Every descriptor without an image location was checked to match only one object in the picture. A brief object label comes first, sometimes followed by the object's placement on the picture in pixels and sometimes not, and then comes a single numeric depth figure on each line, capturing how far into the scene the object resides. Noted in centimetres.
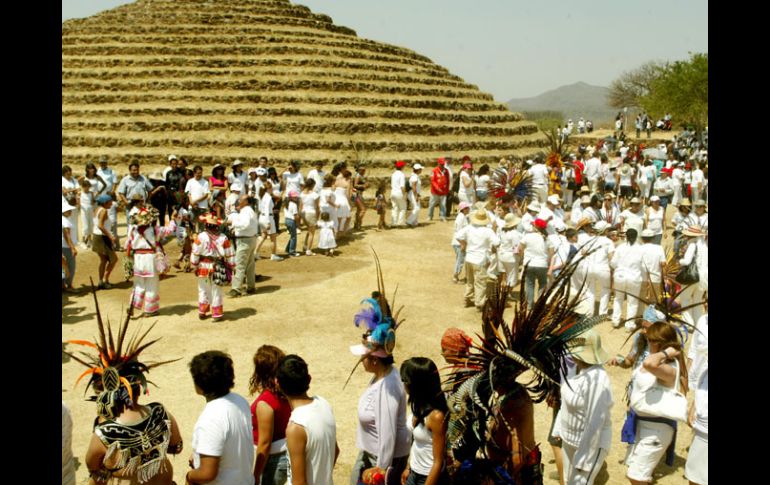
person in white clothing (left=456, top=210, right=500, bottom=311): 987
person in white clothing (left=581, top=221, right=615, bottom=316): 943
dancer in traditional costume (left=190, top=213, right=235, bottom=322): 919
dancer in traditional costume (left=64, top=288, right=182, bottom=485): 369
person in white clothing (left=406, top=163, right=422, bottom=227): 1645
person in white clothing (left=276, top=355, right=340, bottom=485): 389
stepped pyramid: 2055
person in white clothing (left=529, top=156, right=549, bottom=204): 1596
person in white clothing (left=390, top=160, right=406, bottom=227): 1581
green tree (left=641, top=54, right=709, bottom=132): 3803
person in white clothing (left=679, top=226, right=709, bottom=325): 842
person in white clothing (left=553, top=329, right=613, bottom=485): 467
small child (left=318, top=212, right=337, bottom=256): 1330
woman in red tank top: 429
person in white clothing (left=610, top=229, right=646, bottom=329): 901
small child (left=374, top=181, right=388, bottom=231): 1570
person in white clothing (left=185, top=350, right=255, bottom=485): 380
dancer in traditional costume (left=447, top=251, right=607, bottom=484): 384
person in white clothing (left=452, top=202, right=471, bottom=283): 1154
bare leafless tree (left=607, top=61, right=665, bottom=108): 6794
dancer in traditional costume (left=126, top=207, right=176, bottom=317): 923
